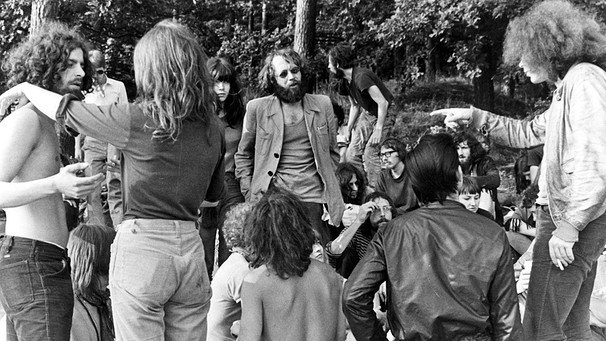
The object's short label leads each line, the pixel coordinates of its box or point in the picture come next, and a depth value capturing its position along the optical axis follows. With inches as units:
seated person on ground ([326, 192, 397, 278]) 235.8
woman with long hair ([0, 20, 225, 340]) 113.4
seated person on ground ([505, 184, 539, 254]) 250.5
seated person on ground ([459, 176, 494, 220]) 233.3
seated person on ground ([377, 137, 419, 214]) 261.3
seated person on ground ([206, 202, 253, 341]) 155.9
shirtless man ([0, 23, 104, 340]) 113.3
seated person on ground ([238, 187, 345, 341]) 138.6
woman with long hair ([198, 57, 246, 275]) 223.0
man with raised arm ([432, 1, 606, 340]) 133.5
